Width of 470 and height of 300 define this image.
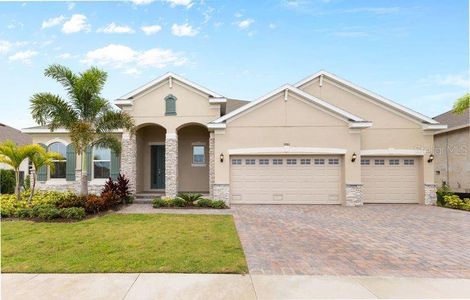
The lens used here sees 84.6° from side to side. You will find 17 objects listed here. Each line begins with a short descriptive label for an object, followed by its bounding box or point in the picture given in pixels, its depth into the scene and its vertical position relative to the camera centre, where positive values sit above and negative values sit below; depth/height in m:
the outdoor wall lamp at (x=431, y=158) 13.39 +0.09
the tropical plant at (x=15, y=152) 10.99 +0.48
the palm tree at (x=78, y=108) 10.97 +2.40
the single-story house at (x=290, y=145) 13.05 +0.87
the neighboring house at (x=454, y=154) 15.18 +0.37
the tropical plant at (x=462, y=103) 14.30 +3.15
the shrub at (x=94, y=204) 10.25 -1.68
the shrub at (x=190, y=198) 12.46 -1.75
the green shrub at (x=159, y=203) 12.36 -1.97
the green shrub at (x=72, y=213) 9.28 -1.82
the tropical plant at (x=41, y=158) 11.56 +0.23
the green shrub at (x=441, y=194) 13.42 -1.82
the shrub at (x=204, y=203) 12.27 -1.97
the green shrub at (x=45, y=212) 9.23 -1.78
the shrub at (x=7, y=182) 17.58 -1.27
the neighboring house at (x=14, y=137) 22.51 +2.70
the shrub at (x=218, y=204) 12.12 -2.00
